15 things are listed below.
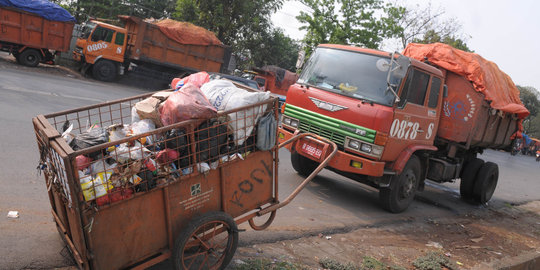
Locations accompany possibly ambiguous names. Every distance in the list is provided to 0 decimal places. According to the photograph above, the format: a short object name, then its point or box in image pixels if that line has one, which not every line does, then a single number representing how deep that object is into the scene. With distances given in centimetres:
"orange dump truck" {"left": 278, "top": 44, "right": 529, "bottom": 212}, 539
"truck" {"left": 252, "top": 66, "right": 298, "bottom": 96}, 2305
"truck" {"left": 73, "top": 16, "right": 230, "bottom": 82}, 1697
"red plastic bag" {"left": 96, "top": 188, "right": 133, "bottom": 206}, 245
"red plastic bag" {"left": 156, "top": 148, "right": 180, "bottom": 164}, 275
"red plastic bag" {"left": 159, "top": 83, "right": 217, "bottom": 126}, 285
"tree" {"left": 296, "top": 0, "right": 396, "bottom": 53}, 2312
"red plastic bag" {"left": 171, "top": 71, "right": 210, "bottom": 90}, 371
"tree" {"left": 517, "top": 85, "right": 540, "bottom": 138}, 5051
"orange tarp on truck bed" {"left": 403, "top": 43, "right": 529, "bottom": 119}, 665
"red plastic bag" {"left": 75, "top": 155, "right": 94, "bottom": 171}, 249
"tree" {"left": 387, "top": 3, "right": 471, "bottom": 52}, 2752
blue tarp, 1483
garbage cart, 244
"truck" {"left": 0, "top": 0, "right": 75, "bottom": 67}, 1498
